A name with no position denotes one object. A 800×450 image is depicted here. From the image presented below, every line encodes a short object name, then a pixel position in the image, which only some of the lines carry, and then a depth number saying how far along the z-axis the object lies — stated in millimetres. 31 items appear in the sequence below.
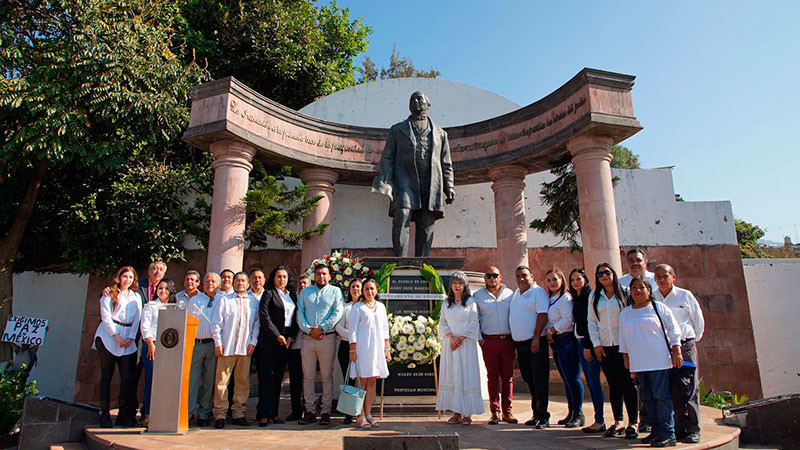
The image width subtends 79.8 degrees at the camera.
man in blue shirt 5031
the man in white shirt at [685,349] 4082
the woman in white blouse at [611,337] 4375
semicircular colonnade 8719
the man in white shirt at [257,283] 5460
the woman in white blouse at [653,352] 3947
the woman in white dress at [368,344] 4797
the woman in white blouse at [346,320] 5030
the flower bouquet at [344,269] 6066
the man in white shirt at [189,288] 5355
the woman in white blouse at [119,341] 4918
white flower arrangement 5355
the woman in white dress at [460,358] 4914
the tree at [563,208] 10711
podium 4445
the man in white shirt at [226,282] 5312
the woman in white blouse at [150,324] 4969
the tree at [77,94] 8805
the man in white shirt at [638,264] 4500
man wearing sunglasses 5023
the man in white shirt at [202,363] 5008
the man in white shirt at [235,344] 4969
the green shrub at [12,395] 5836
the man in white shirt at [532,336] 4859
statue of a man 6812
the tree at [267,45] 14680
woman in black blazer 5070
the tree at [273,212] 9344
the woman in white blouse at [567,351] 4773
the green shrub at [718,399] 7965
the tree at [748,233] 26172
